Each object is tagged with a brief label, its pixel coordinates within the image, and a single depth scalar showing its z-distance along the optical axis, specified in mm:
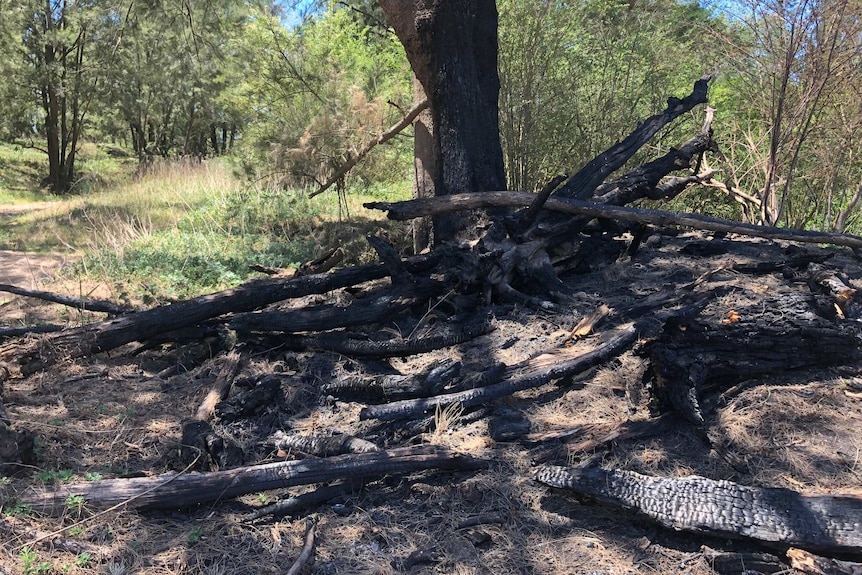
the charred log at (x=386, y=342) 4125
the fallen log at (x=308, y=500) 2744
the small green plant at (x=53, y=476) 2775
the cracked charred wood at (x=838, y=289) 3684
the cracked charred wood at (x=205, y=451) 2988
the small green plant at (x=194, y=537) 2529
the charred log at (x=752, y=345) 3252
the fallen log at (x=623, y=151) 5652
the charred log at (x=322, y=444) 3084
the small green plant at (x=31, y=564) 2225
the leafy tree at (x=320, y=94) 9227
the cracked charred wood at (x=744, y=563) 2271
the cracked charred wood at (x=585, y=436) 3035
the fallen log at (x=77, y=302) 4613
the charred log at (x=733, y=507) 2264
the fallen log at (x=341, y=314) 4281
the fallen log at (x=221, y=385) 3535
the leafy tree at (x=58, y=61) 14633
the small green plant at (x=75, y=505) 2564
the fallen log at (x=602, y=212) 4895
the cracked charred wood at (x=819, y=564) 2150
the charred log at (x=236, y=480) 2639
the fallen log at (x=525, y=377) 3391
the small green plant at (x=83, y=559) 2312
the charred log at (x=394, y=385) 3549
